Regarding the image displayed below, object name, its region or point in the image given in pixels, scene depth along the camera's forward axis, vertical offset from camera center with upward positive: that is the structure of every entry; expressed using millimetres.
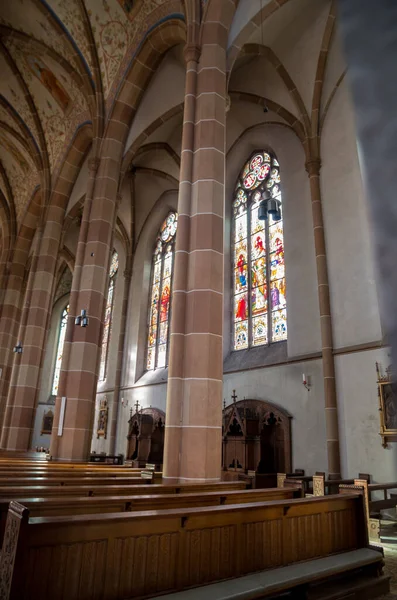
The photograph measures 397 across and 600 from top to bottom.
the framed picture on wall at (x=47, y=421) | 22750 +859
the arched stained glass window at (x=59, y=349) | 23719 +4948
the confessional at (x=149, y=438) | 14117 +96
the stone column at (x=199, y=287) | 6016 +2389
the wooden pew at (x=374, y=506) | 5789 -811
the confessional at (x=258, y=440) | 10078 +108
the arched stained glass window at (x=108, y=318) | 18766 +5437
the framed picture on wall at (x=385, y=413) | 7894 +667
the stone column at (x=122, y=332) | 16522 +4401
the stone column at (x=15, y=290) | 17125 +5874
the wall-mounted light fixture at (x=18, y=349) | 12908 +2601
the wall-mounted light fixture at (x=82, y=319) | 9461 +2604
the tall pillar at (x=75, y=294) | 9594 +3423
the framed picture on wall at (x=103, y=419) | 16875 +810
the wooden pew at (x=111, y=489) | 4004 -503
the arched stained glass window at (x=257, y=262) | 11750 +5245
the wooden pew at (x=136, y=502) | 3223 -509
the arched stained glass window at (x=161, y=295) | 16031 +5618
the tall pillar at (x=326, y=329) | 8844 +2602
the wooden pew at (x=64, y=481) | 4676 -481
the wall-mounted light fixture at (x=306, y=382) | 9812 +1446
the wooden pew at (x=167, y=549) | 2330 -694
